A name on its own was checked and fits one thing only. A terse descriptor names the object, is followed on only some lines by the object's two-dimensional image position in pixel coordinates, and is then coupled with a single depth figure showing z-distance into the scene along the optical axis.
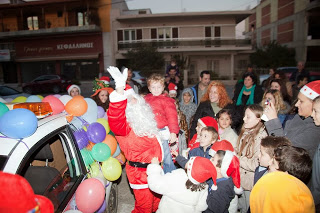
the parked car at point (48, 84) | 19.09
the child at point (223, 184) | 2.23
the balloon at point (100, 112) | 4.28
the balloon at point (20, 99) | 3.81
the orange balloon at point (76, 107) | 2.89
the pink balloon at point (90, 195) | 2.08
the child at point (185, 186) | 2.01
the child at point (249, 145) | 2.69
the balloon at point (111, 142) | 3.48
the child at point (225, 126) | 3.36
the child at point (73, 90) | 5.23
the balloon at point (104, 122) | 3.85
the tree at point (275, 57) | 24.36
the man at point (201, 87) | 5.23
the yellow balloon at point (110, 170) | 2.88
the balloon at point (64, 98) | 3.51
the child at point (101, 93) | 4.79
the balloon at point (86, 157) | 2.57
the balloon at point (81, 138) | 2.61
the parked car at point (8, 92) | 9.42
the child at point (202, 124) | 3.33
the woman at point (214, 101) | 4.14
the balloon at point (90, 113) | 3.54
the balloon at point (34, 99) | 3.51
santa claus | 2.54
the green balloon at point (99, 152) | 2.88
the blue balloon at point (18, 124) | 1.73
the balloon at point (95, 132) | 3.08
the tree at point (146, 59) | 22.11
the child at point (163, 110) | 3.00
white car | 1.66
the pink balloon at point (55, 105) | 2.79
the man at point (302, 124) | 2.29
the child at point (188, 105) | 4.89
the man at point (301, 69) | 7.99
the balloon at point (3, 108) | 2.26
